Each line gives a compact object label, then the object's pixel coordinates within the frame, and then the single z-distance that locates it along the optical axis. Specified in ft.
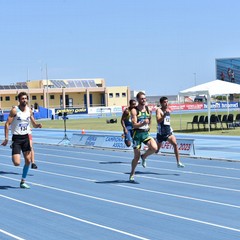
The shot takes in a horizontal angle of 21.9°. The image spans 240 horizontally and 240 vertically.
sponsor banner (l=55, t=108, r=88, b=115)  243.73
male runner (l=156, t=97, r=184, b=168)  46.85
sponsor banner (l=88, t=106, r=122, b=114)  241.55
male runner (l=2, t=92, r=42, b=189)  38.11
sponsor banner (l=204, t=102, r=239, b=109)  247.38
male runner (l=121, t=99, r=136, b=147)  51.71
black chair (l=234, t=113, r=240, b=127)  108.06
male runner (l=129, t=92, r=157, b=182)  39.56
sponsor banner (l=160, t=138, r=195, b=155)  59.68
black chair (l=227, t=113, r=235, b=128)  103.71
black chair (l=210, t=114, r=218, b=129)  103.54
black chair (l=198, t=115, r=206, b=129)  105.55
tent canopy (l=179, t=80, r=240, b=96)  99.86
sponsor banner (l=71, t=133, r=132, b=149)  70.28
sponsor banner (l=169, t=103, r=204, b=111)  248.93
